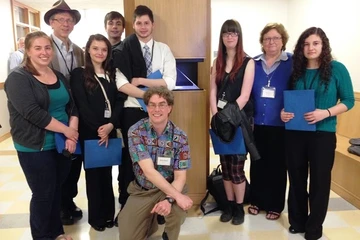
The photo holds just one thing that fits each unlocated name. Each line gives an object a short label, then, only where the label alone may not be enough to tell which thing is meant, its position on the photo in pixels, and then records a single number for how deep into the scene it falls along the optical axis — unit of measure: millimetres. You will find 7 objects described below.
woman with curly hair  1950
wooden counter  2578
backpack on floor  2604
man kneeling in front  1823
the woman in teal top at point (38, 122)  1766
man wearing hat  2262
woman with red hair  2248
